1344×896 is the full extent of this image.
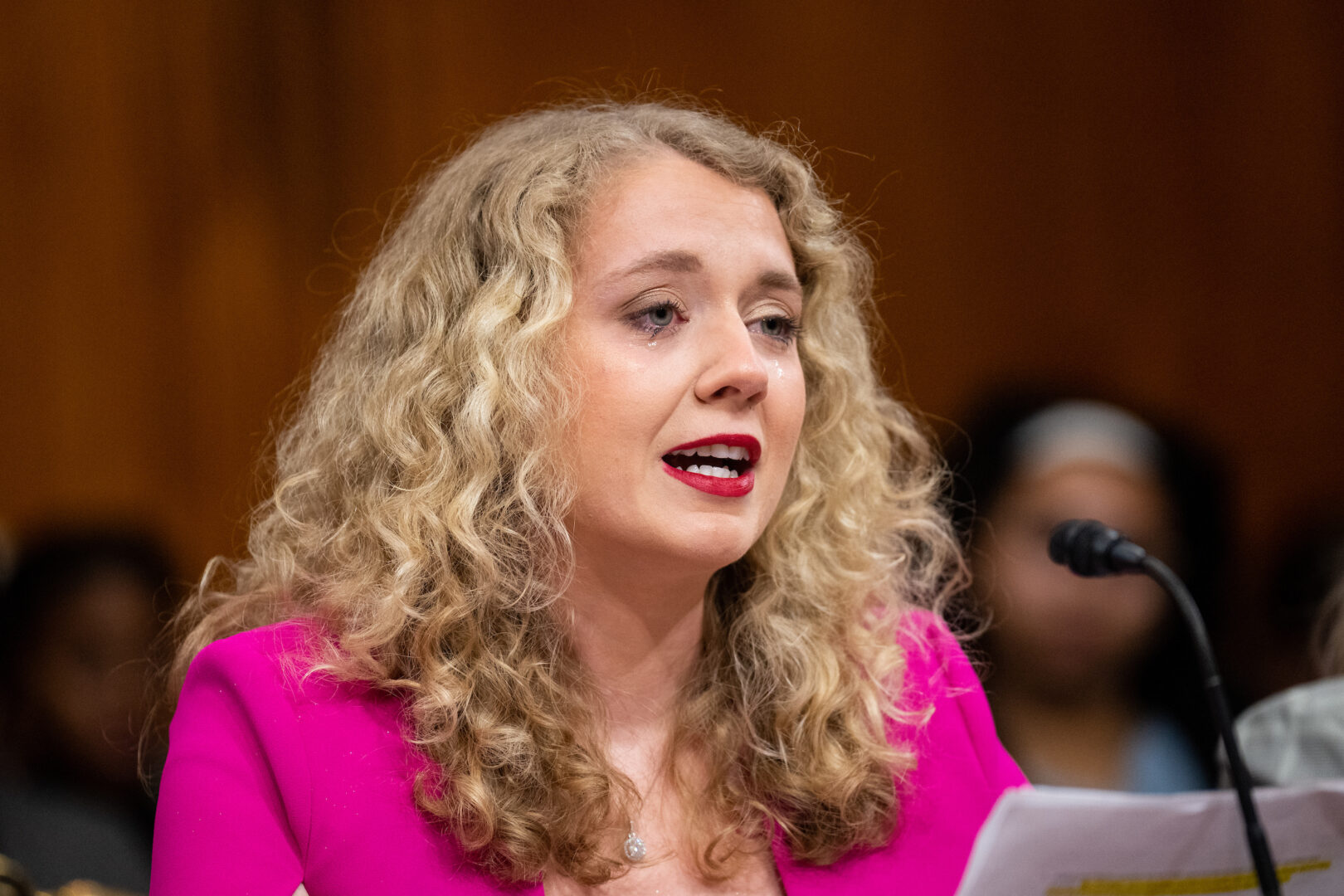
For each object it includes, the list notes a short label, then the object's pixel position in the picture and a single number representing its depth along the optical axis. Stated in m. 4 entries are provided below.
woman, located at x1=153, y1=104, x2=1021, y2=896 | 2.61
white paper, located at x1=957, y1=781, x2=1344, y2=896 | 2.47
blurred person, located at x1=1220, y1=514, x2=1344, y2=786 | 2.80
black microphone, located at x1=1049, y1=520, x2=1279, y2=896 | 2.47
